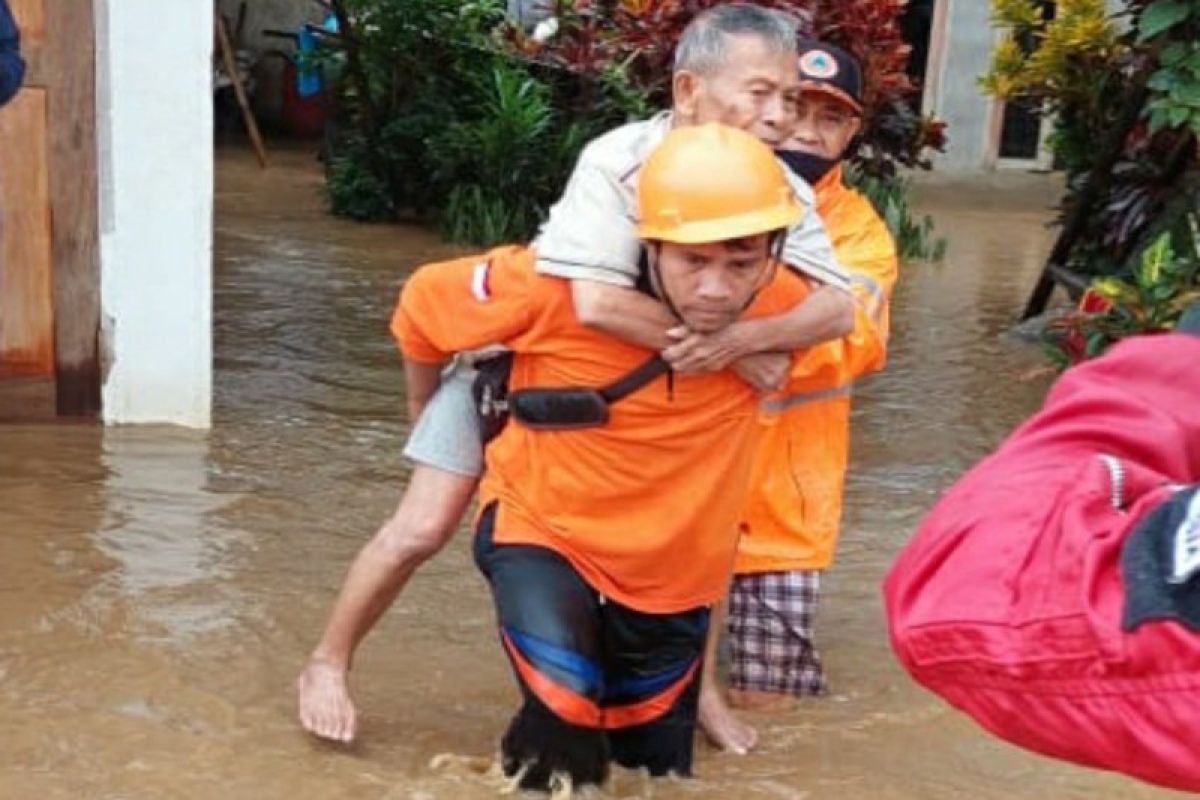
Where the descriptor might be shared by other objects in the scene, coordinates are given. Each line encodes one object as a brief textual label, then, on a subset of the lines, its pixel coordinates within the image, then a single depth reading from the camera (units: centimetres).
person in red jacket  120
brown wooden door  571
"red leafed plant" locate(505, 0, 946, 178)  722
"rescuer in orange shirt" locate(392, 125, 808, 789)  335
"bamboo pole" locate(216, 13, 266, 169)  1483
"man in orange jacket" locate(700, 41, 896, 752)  402
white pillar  575
